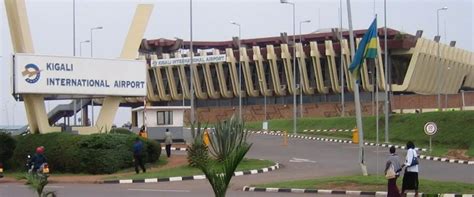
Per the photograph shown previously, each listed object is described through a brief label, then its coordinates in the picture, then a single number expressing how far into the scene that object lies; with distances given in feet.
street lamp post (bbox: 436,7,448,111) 261.24
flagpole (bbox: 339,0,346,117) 237.37
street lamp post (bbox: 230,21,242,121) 269.81
